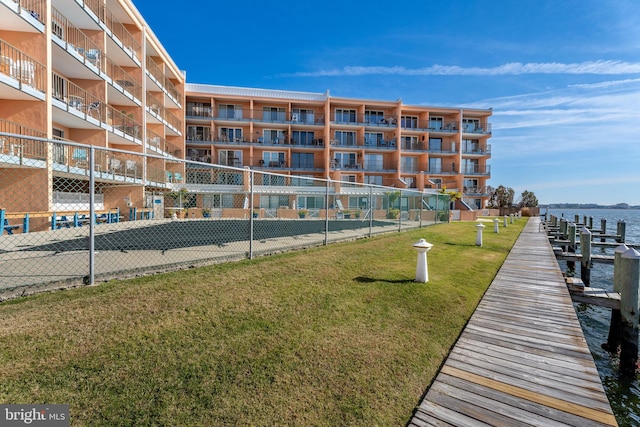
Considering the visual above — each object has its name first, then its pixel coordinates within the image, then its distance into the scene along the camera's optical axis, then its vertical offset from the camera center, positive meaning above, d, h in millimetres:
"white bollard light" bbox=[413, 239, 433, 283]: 5863 -1220
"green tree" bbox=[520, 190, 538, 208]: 53700 +2199
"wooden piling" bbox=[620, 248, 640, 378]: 5352 -1877
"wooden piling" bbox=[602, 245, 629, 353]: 6180 -2532
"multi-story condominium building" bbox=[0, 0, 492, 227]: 11453 +6680
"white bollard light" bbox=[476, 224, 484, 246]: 11319 -1051
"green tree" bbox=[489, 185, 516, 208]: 53312 +2408
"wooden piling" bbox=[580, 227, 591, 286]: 9991 -1473
